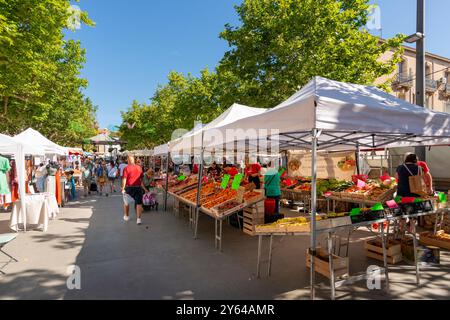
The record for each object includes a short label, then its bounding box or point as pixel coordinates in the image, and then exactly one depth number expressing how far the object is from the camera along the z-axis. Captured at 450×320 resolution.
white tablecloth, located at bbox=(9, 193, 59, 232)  7.22
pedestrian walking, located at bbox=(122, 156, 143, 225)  7.91
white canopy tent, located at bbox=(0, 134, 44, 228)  7.02
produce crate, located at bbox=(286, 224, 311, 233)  3.90
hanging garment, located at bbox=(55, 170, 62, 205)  10.58
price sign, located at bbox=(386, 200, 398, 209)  4.09
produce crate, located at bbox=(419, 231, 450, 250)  5.46
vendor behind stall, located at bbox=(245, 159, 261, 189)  7.50
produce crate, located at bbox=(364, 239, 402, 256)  4.74
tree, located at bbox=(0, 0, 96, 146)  8.23
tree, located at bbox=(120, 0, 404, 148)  11.92
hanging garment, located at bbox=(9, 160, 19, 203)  10.49
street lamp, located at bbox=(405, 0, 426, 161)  7.60
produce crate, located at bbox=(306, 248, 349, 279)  3.93
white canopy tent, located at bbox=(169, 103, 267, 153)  7.25
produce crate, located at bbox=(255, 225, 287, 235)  3.95
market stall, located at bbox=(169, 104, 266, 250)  5.84
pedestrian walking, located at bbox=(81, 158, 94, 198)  14.64
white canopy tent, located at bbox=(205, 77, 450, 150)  3.32
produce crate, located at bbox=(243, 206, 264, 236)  5.85
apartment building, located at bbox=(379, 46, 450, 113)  27.34
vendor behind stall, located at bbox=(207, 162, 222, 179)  12.92
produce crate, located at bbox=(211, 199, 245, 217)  5.64
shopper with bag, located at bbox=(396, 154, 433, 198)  4.99
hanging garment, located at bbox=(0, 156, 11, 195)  8.30
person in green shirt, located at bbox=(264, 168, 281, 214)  6.85
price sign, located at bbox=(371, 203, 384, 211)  3.94
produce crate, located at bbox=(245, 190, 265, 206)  5.69
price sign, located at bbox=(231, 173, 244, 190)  6.56
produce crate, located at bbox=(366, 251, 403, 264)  4.72
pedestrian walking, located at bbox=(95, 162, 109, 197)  15.41
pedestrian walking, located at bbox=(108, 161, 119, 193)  15.60
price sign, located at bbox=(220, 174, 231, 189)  7.34
